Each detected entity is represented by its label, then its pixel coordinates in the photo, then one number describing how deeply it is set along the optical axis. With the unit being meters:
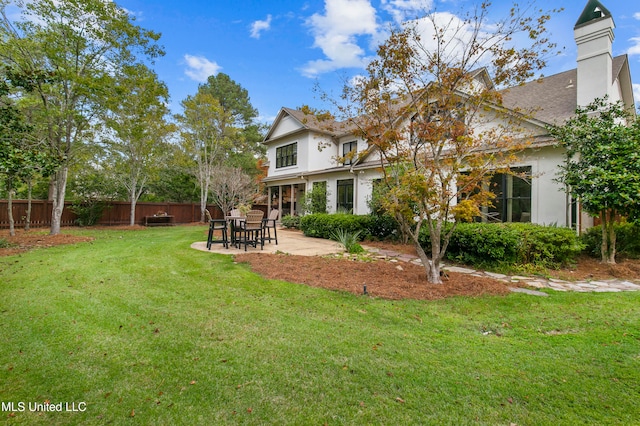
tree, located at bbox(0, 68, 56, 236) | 6.57
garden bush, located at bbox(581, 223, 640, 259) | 6.93
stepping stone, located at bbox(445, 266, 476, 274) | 6.11
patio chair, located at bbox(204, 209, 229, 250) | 8.65
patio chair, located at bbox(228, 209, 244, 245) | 8.89
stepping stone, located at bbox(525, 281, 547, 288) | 5.14
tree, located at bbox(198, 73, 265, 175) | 24.29
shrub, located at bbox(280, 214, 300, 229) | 15.11
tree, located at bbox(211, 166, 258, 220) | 16.69
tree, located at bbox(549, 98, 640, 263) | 5.83
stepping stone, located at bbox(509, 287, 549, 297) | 4.71
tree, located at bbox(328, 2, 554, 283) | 4.72
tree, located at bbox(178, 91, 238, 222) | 18.66
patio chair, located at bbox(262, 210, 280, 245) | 10.09
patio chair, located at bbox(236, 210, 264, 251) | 8.59
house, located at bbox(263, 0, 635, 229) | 7.85
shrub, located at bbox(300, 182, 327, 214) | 14.63
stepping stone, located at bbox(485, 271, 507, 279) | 5.79
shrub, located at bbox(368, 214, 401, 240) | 10.13
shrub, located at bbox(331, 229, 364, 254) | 8.32
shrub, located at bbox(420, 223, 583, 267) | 6.09
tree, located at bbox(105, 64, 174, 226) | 11.32
